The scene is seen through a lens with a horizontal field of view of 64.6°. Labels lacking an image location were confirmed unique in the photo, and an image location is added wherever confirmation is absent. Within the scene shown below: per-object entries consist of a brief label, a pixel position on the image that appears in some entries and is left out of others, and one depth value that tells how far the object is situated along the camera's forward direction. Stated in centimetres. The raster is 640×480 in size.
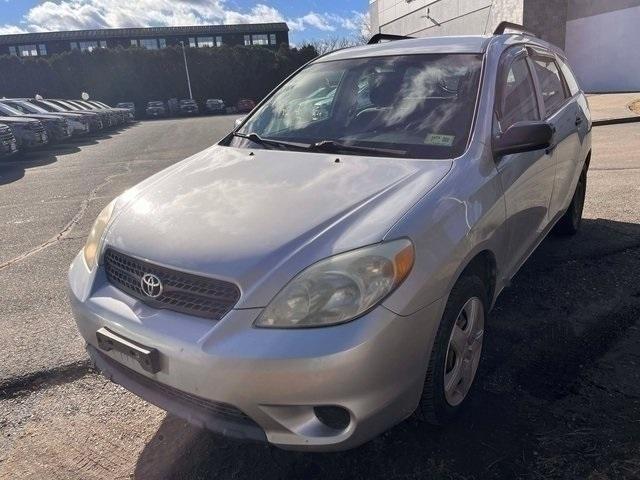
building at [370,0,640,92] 2308
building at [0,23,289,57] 5791
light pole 5038
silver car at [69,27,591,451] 183
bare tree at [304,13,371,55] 5044
